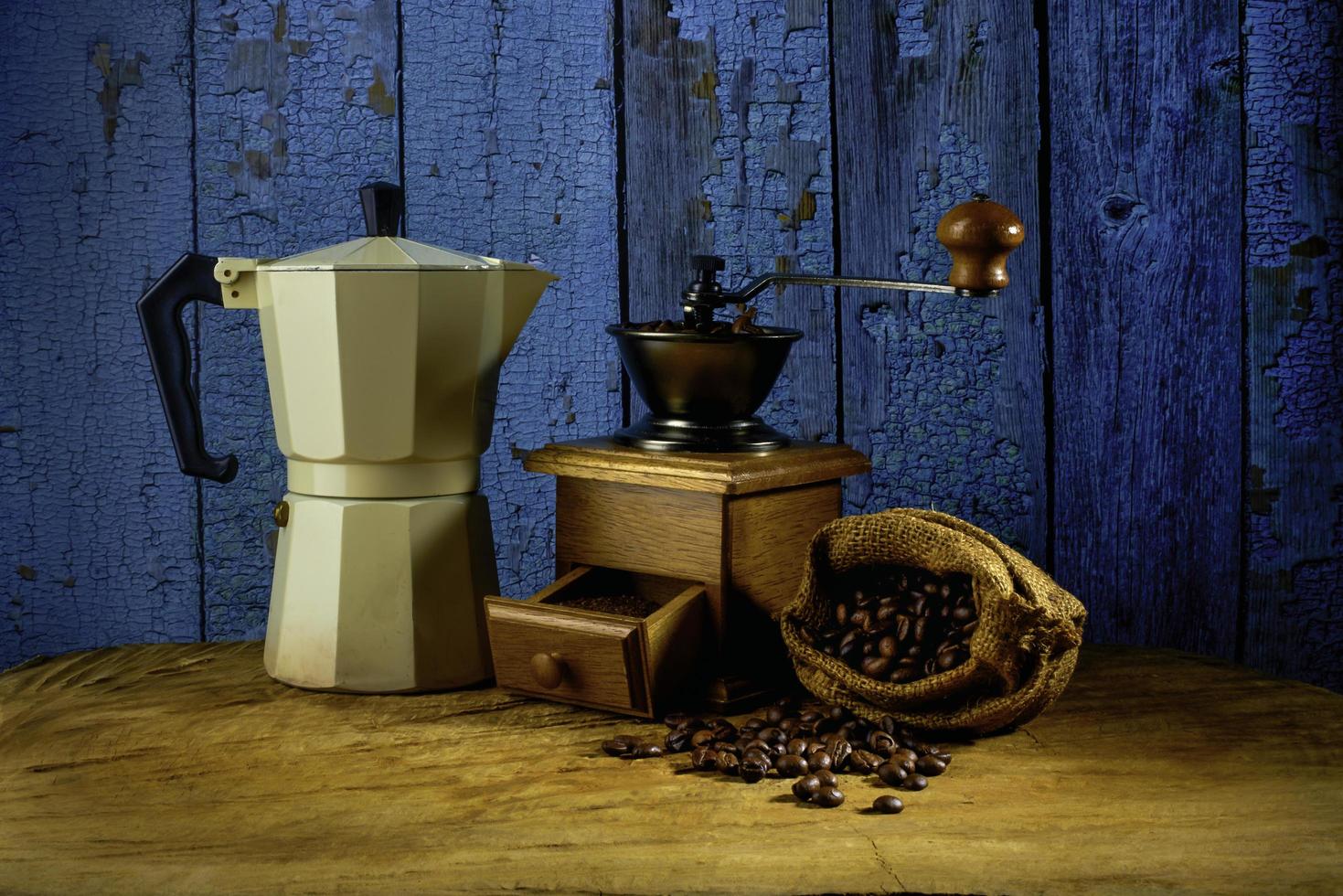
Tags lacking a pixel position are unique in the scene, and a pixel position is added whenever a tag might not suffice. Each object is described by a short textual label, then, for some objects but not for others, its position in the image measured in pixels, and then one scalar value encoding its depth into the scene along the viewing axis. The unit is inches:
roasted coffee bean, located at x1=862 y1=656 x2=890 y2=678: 45.4
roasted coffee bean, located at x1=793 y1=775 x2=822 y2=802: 38.8
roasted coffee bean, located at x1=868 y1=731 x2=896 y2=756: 42.7
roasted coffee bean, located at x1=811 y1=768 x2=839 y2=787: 39.1
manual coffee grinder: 47.0
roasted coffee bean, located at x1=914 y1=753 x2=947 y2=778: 41.1
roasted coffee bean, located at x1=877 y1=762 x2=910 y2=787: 39.9
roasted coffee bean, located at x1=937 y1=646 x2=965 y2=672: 44.1
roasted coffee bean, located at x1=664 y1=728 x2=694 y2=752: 43.9
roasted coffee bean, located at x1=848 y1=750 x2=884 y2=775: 41.5
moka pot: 48.8
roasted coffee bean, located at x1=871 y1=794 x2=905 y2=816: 37.5
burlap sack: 42.9
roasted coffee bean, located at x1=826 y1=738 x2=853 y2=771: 42.2
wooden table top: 32.9
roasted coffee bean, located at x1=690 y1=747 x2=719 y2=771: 41.8
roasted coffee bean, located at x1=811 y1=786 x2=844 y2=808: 38.3
